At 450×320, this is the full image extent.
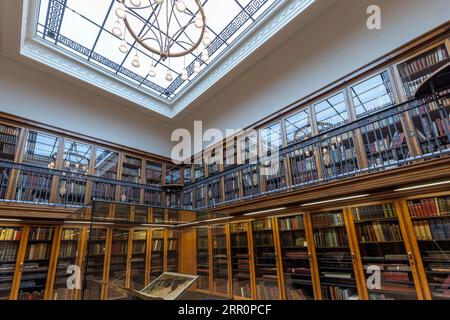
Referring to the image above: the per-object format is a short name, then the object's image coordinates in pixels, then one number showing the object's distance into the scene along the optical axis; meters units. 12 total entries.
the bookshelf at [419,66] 3.87
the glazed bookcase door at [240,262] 5.13
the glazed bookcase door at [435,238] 3.20
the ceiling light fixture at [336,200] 3.90
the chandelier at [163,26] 3.51
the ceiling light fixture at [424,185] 3.26
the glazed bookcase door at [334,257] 3.95
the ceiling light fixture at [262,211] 4.88
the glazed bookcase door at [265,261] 4.82
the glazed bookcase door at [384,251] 3.48
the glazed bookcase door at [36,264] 4.80
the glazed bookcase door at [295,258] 4.40
